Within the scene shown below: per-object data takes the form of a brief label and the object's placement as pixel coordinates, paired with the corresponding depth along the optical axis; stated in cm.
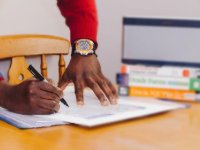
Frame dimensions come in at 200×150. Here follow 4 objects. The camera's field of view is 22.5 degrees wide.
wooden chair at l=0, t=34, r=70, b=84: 171
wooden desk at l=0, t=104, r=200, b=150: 98
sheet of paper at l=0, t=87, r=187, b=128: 111
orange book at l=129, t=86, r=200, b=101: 134
